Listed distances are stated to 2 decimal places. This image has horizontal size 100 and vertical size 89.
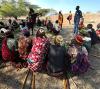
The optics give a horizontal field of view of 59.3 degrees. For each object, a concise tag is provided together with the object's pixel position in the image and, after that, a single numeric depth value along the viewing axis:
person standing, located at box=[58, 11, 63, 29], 6.58
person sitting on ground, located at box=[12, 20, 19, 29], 5.99
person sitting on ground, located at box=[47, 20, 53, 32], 5.51
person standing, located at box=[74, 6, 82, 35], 5.18
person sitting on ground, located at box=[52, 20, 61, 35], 5.47
